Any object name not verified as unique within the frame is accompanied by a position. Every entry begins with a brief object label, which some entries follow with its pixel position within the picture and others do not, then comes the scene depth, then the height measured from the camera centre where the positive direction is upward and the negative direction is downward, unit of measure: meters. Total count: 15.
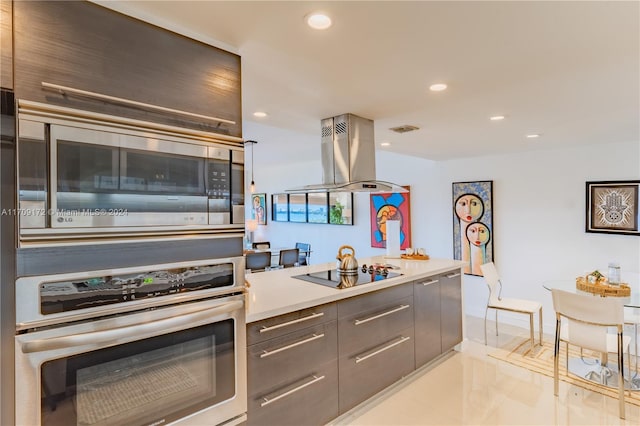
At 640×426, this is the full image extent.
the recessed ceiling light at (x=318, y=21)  1.37 +0.78
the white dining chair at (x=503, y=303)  3.65 -1.04
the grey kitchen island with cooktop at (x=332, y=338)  1.88 -0.87
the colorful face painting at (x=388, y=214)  5.47 -0.06
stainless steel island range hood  2.79 +0.46
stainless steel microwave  1.10 +0.13
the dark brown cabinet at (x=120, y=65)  1.12 +0.56
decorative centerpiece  2.85 -0.67
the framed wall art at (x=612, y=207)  3.70 +0.02
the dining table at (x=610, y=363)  2.83 -1.40
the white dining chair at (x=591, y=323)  2.47 -0.87
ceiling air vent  3.12 +0.76
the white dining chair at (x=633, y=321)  2.92 -0.97
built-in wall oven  1.13 -0.52
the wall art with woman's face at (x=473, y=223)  4.73 -0.19
